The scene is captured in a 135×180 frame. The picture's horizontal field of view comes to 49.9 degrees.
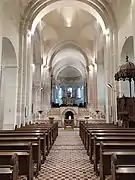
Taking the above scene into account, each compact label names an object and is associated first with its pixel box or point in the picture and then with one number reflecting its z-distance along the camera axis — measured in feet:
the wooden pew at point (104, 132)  10.67
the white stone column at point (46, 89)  46.58
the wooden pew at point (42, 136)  10.74
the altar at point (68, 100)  60.00
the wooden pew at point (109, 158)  5.79
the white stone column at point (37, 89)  39.78
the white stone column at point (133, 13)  17.75
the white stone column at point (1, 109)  23.44
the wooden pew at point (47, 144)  13.61
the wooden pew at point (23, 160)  5.77
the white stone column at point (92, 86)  45.31
